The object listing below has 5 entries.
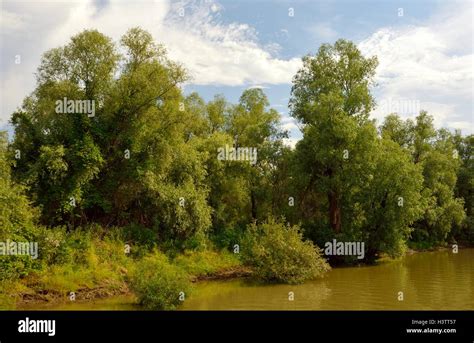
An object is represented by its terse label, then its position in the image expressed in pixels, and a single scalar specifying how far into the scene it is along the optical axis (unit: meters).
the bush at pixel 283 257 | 25.22
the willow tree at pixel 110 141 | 25.16
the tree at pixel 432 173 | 46.16
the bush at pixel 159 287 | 18.83
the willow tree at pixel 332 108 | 32.47
